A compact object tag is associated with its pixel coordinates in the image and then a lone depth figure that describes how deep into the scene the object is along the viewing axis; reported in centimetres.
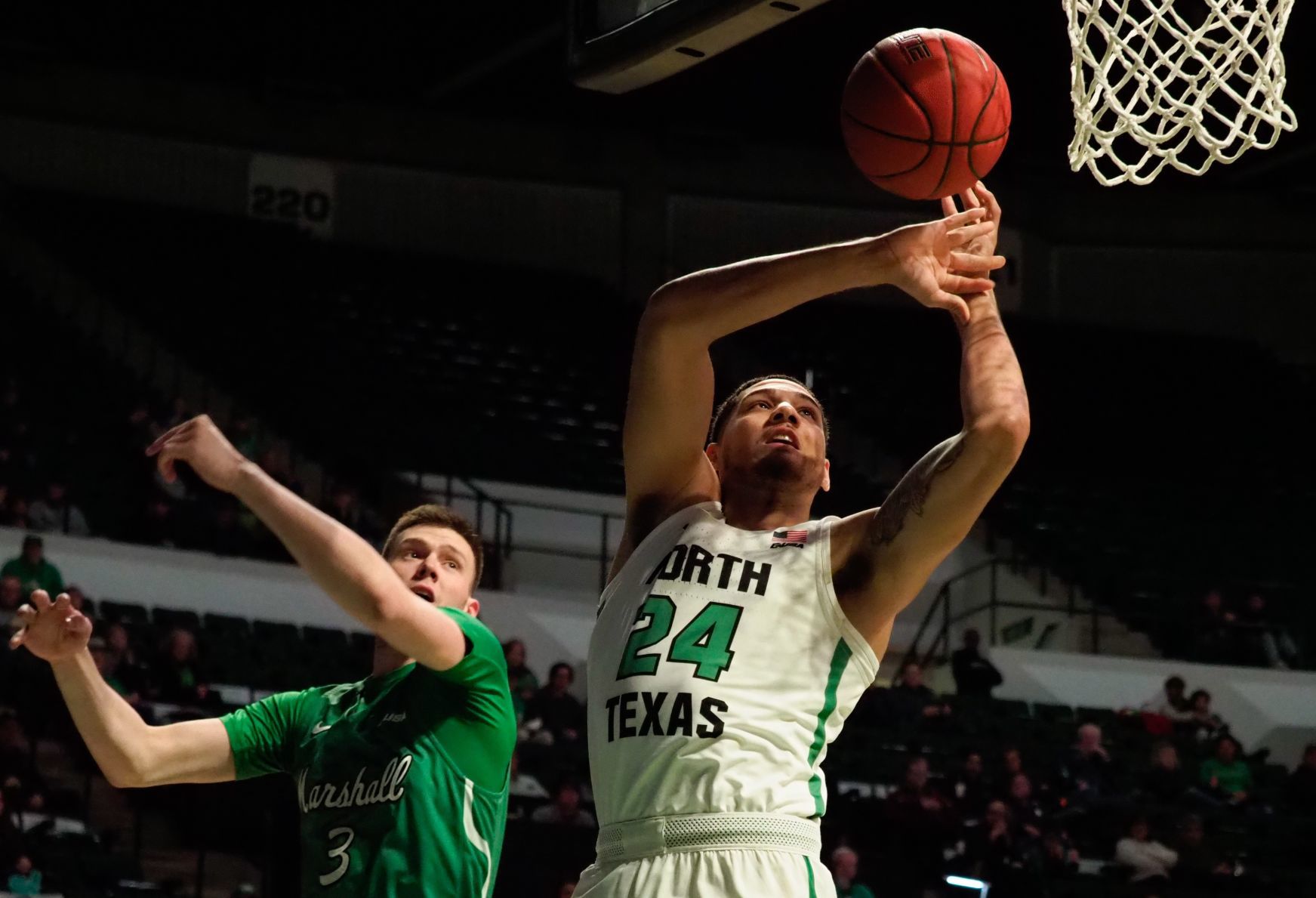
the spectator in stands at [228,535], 1420
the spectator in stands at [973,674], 1488
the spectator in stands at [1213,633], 1627
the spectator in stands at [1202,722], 1464
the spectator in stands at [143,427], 1455
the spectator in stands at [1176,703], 1484
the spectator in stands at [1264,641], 1639
